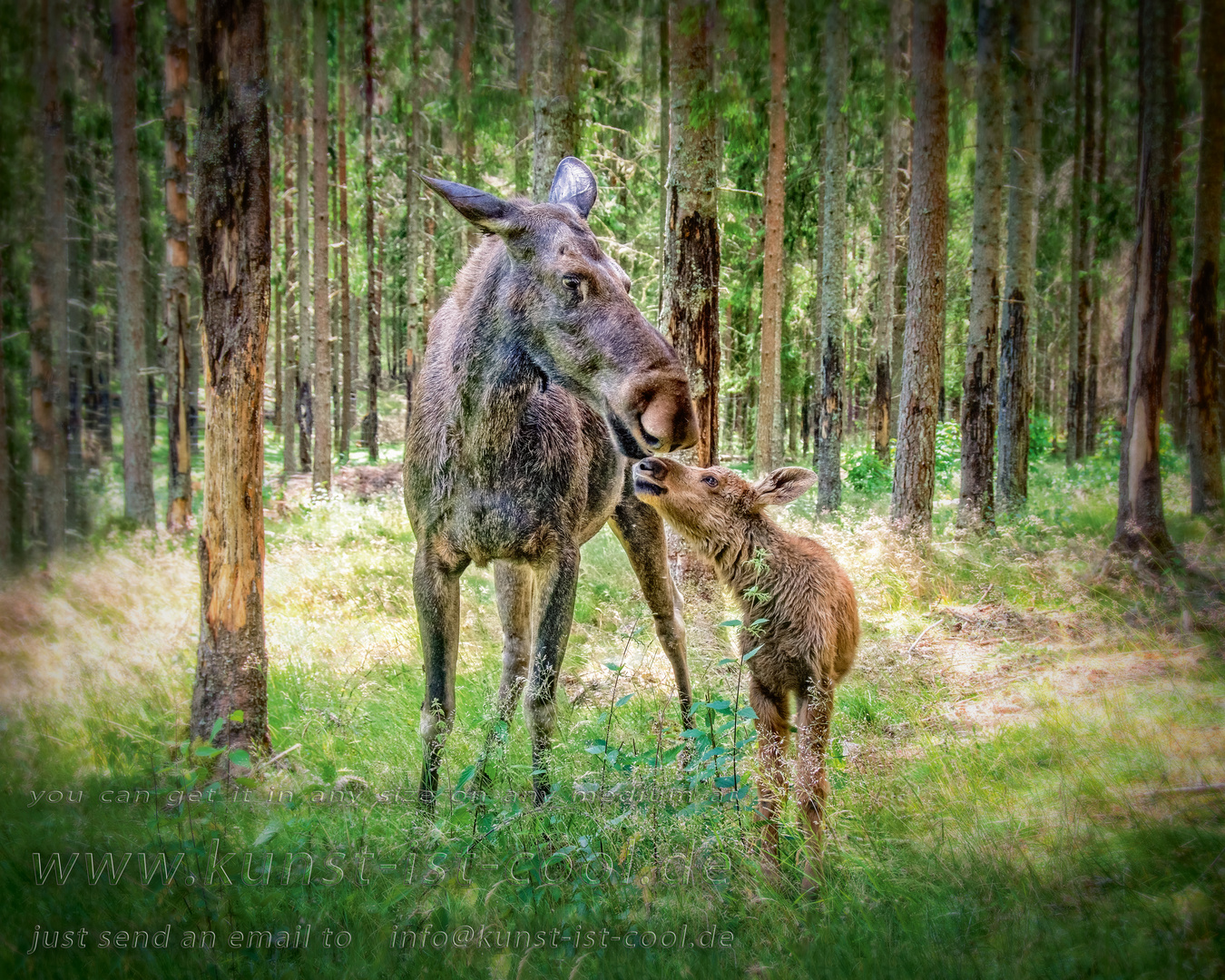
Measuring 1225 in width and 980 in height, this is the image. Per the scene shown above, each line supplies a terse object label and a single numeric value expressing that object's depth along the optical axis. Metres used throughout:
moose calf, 3.69
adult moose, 3.63
